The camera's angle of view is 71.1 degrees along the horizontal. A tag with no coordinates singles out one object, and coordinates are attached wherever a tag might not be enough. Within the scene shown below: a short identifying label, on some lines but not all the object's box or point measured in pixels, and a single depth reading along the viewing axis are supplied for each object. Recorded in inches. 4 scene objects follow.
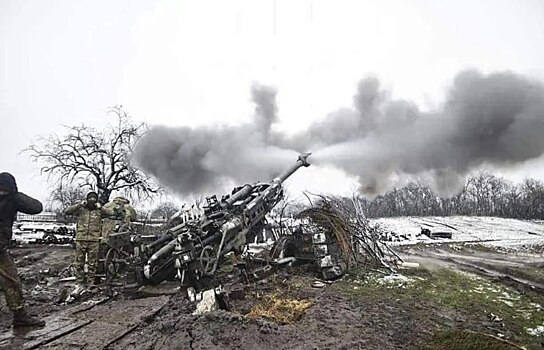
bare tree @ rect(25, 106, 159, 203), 909.2
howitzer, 289.0
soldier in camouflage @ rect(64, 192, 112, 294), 337.1
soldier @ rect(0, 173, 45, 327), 212.4
